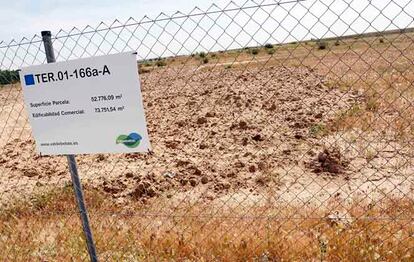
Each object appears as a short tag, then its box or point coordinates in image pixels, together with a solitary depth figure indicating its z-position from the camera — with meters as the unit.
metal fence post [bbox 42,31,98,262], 3.24
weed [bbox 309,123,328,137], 8.71
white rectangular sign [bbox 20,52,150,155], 2.78
